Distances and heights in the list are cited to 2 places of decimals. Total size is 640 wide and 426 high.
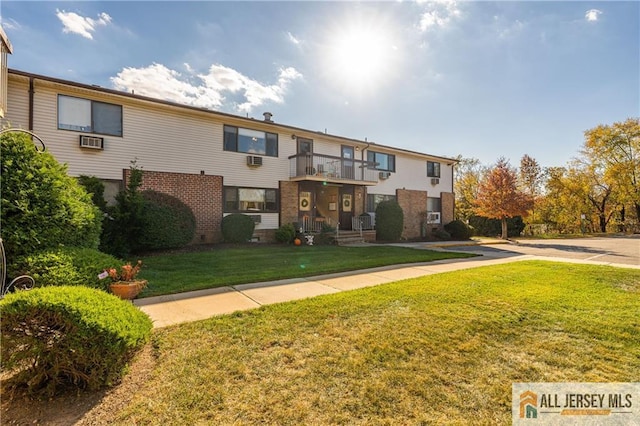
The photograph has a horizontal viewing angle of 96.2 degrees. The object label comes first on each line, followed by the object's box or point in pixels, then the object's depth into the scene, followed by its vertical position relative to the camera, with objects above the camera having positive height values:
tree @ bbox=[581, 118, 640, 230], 27.36 +6.06
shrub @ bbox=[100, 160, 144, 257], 8.69 -0.19
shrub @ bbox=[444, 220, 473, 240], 19.40 -0.94
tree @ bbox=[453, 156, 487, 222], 32.36 +4.32
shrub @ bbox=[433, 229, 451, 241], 19.37 -1.26
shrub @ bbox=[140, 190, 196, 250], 9.27 -0.23
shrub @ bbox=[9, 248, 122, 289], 3.87 -0.74
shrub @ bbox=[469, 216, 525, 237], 23.66 -0.87
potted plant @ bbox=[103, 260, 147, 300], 4.64 -1.11
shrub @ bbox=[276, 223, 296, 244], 13.24 -0.83
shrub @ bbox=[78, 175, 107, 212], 8.44 +0.83
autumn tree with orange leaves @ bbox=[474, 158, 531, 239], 18.42 +1.26
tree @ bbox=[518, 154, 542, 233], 30.66 +4.23
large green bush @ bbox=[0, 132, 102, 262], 3.95 +0.19
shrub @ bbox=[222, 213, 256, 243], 11.95 -0.51
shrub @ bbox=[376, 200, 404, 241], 15.97 -0.21
